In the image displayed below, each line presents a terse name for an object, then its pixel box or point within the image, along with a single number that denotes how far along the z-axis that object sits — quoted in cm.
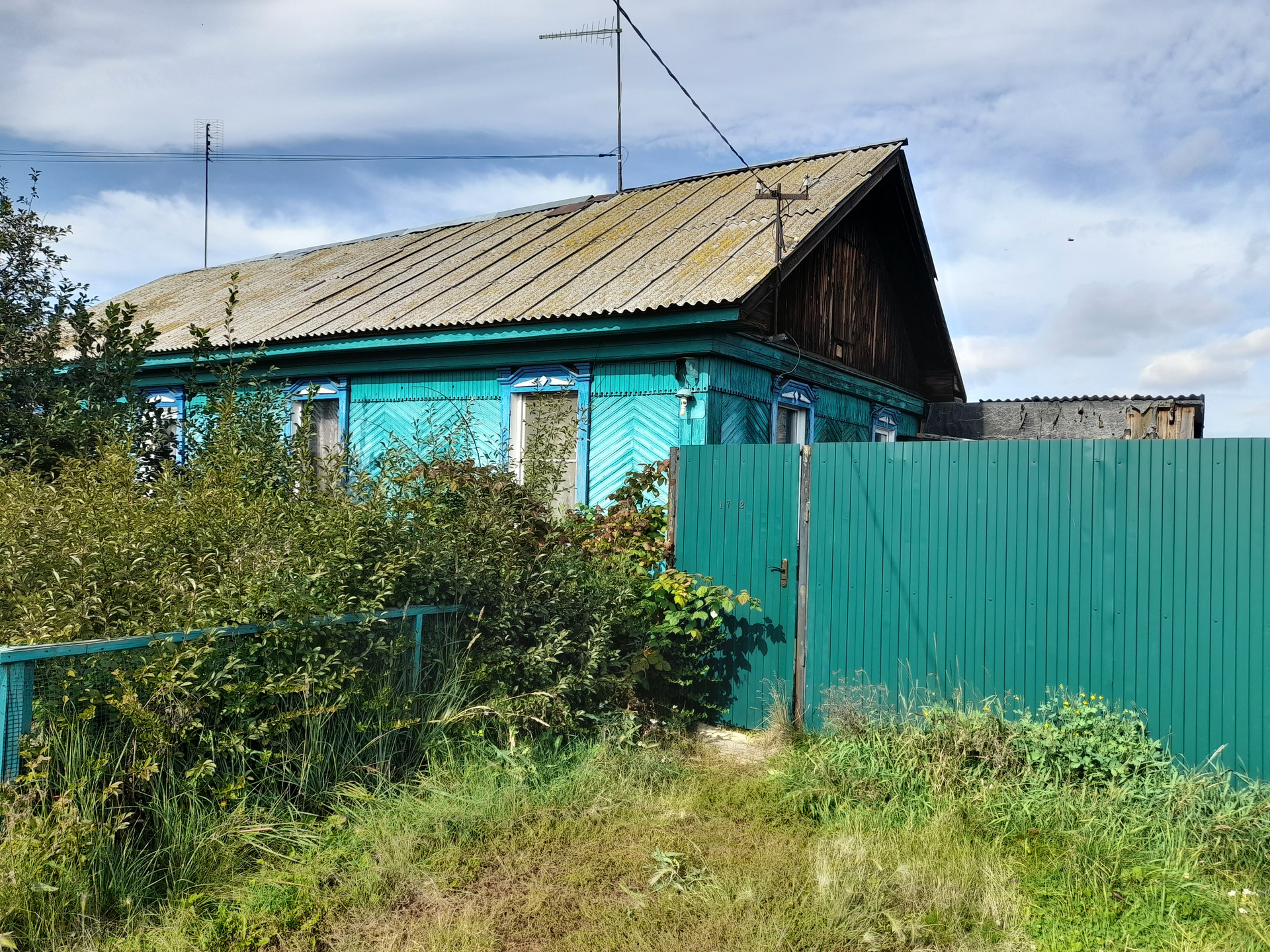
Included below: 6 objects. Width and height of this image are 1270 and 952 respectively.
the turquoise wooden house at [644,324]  831
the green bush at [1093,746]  456
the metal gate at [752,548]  596
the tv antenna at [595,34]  1225
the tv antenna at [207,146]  2088
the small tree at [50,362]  663
